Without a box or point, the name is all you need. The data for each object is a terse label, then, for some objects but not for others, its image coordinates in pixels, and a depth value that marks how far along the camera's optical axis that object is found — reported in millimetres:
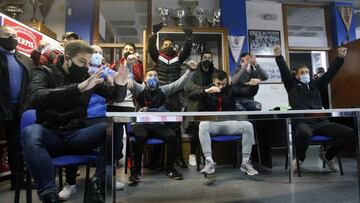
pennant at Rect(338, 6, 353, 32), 4828
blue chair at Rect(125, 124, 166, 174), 2473
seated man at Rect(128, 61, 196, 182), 2418
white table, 1244
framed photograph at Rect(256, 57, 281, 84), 4625
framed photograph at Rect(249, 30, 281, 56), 4621
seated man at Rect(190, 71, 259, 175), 2525
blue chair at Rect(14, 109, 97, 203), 1389
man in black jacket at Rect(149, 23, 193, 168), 3203
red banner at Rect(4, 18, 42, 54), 2970
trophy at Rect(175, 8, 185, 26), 4230
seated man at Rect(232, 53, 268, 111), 3225
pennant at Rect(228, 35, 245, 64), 4387
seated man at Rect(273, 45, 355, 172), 2434
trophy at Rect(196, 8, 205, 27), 4297
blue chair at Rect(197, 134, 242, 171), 2602
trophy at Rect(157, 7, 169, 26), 4238
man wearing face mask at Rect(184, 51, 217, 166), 3109
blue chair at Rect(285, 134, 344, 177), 2391
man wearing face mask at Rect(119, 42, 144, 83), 3071
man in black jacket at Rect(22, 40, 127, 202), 1324
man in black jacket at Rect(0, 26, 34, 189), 2314
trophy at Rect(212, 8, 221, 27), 4258
